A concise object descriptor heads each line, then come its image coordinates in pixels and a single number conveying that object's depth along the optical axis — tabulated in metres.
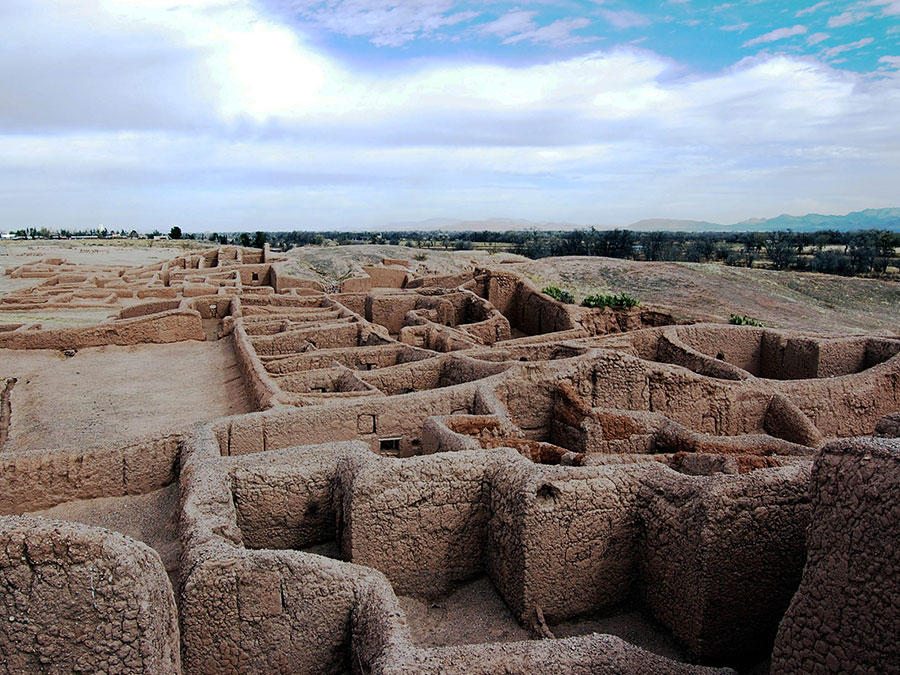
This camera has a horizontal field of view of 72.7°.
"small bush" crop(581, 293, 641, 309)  19.03
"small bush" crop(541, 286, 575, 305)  24.92
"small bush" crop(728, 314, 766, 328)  18.55
